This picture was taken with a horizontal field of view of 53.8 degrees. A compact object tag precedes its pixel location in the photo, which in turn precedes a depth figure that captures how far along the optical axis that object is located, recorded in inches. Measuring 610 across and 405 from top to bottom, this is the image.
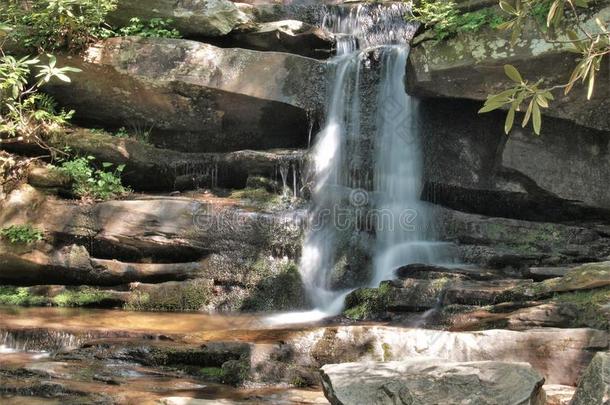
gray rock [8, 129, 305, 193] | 358.0
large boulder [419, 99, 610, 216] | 322.3
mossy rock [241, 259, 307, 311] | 301.0
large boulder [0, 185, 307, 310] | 305.0
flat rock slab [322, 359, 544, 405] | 129.3
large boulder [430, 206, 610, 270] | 286.8
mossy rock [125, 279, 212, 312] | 294.2
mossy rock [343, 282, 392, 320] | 257.9
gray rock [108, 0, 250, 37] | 399.1
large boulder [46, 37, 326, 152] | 372.8
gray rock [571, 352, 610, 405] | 120.6
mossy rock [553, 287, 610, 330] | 190.9
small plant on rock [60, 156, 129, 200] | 340.2
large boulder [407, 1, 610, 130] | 297.1
